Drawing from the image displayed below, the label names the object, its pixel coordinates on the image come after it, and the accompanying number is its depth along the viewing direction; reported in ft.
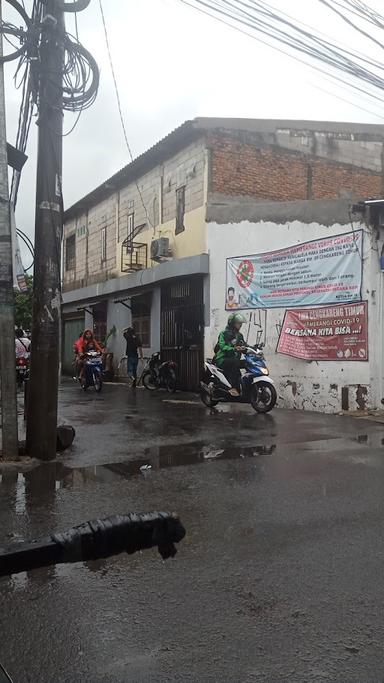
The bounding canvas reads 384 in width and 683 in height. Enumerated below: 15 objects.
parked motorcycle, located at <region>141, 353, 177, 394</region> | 49.93
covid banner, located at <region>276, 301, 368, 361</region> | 33.53
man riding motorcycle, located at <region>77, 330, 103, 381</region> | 52.60
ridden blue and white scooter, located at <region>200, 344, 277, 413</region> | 34.42
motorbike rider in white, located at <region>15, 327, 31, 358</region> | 50.85
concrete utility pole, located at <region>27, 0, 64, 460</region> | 21.70
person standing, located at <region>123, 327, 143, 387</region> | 54.29
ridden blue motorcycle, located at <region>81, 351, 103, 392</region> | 50.08
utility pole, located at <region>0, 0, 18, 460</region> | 20.66
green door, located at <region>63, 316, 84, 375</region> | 79.51
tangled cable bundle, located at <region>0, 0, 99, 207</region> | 21.94
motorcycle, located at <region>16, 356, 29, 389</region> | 50.14
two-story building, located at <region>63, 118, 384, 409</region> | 42.57
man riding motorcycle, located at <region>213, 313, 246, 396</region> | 35.76
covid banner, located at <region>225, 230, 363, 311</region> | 34.22
